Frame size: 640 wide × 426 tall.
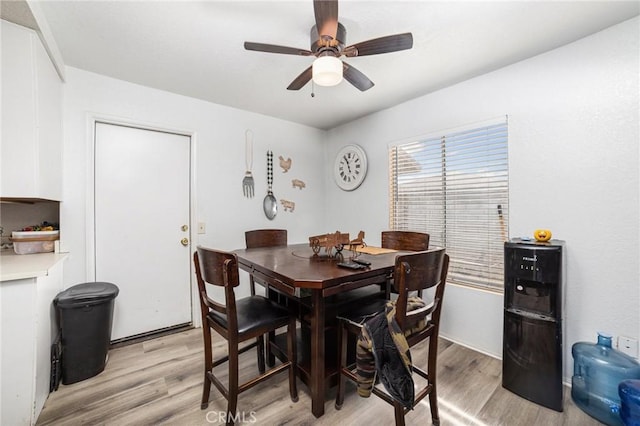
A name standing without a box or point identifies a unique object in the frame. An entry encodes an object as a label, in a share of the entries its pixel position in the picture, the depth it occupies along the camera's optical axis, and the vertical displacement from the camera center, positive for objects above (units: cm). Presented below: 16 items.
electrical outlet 156 -81
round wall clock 326 +59
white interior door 232 -11
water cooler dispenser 158 -69
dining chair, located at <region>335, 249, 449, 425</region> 120 -59
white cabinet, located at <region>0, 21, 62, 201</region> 150 +60
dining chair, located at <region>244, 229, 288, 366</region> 187 -30
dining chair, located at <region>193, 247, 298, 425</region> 129 -61
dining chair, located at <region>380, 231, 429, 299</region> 220 -25
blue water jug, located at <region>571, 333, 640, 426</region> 145 -96
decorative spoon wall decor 322 +19
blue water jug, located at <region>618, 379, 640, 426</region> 126 -93
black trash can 177 -80
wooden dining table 128 -35
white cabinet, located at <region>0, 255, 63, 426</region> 132 -72
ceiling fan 137 +93
